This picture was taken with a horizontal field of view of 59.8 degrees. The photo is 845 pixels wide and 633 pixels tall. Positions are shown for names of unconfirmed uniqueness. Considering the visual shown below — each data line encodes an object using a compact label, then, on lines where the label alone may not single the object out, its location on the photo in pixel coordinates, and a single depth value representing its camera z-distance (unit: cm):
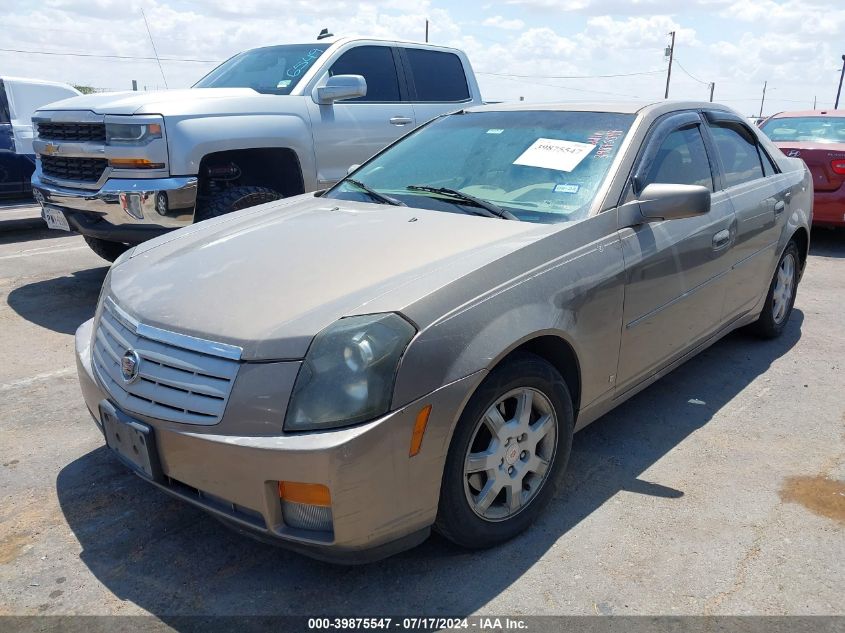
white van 895
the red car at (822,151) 794
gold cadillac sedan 222
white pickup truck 525
